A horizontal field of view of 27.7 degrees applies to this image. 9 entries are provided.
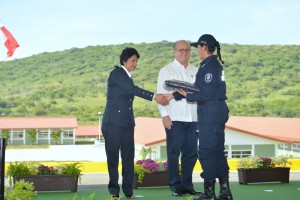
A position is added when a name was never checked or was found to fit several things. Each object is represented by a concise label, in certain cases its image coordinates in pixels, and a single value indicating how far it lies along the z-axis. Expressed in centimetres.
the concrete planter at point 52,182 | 670
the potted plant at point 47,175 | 670
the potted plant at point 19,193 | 326
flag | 813
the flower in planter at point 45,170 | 684
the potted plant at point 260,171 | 741
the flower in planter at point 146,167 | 693
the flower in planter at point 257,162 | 754
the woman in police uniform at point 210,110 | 509
